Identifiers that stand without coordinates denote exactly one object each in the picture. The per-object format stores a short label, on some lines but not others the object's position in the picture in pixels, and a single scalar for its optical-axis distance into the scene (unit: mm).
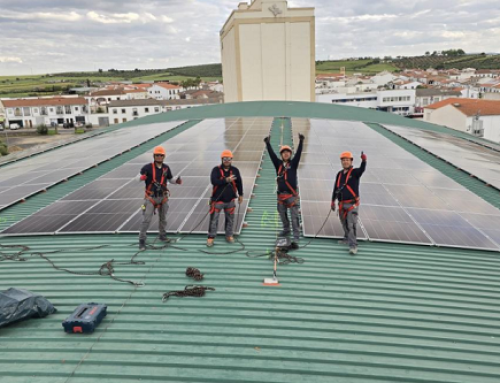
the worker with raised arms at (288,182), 8664
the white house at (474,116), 50812
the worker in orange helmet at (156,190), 8453
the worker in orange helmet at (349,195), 8289
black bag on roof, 5754
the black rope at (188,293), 6652
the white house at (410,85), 105831
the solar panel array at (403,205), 9047
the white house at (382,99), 89519
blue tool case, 5645
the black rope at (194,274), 7218
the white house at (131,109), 89938
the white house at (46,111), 93875
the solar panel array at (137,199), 9328
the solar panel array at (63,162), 12867
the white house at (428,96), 93812
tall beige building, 37812
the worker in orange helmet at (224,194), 8648
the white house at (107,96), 116625
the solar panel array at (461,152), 14875
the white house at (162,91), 129375
